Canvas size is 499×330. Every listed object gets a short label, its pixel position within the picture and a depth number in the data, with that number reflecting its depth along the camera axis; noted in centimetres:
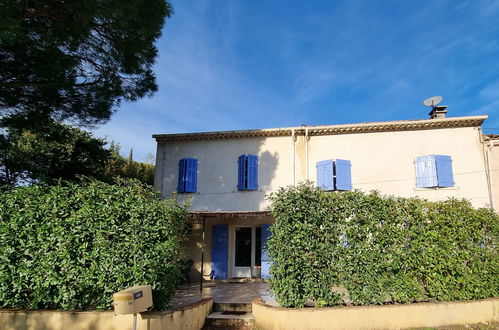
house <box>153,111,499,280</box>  1108
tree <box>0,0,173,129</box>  573
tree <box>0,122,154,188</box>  1266
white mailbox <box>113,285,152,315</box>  415
